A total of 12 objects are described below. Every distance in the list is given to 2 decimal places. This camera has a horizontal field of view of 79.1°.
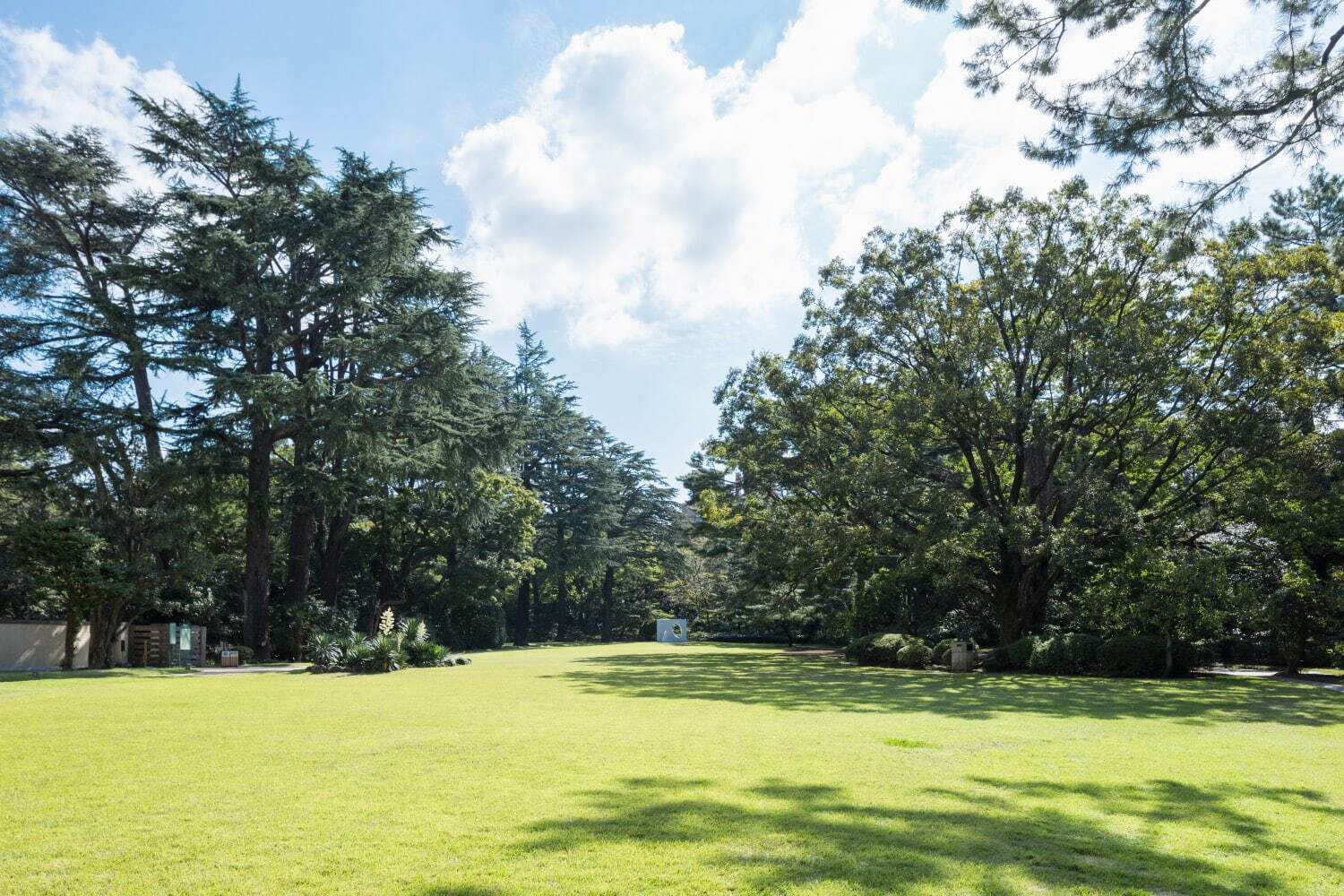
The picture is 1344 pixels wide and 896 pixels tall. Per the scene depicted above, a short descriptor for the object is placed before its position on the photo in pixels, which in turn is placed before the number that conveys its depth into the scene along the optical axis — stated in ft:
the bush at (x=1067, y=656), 55.77
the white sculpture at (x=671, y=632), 138.72
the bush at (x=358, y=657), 58.34
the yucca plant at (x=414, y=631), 65.87
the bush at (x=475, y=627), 112.06
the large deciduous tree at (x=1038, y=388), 57.62
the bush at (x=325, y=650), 59.11
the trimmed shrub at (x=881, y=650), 65.57
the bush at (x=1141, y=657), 53.28
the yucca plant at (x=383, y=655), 58.70
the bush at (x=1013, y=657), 58.23
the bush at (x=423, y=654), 65.26
